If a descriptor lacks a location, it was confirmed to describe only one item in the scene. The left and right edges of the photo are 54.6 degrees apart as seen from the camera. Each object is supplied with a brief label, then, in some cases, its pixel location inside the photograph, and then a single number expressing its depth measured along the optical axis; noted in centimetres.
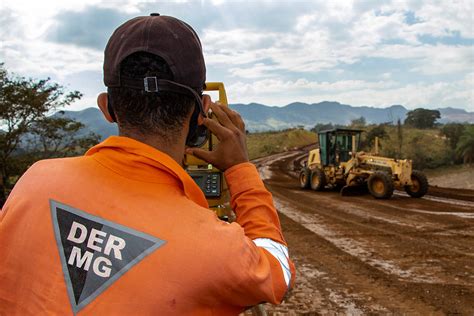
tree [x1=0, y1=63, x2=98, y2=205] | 1483
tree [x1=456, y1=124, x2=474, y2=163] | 2239
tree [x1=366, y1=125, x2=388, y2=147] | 3609
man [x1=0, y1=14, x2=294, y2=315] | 101
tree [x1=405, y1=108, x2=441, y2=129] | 5450
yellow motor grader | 1483
